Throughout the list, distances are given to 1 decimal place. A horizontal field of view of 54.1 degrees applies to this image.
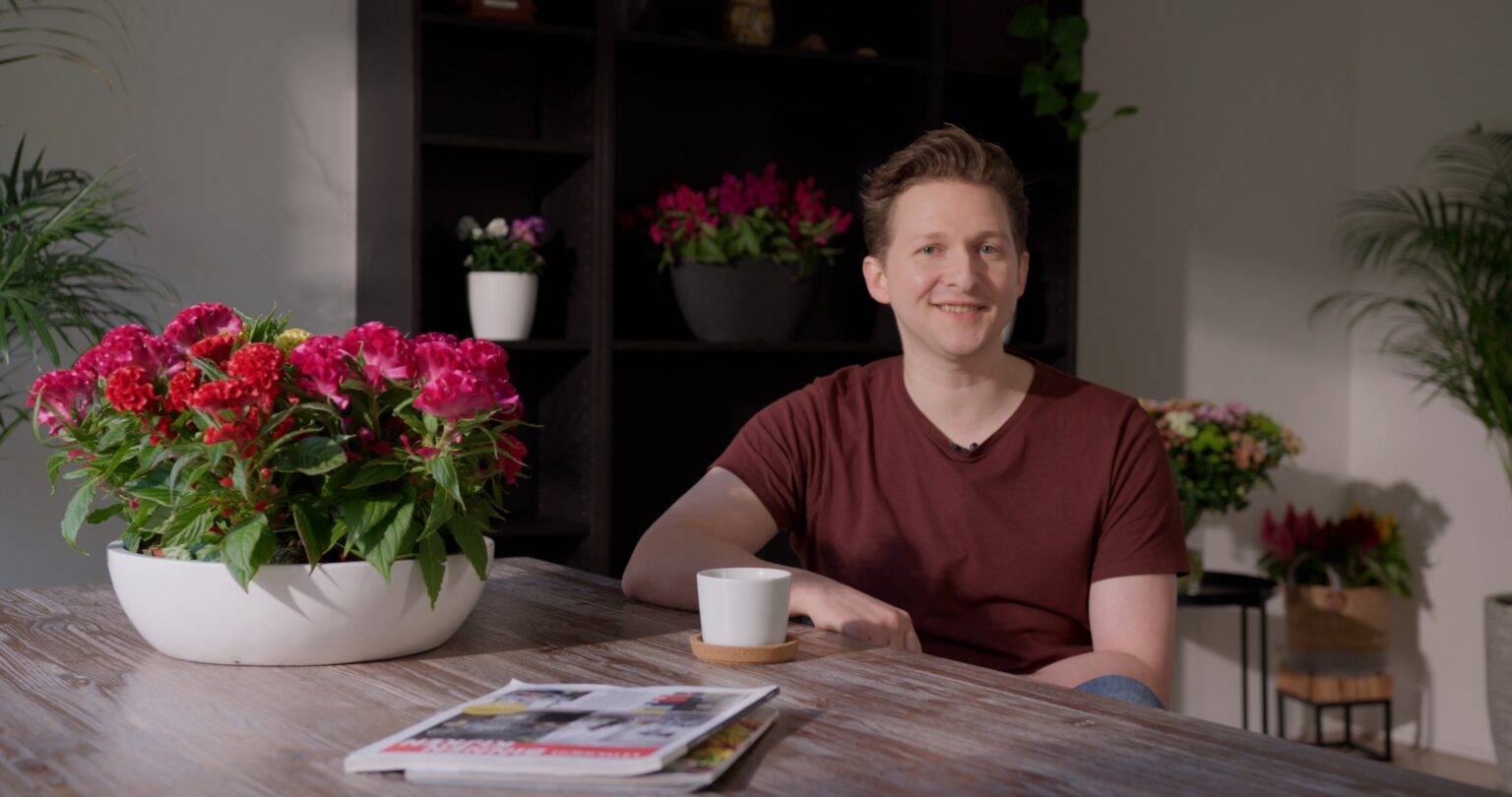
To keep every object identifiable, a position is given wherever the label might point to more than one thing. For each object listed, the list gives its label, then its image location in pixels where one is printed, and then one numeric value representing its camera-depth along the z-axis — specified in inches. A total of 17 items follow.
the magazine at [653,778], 41.3
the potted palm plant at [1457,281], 152.6
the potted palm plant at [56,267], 94.7
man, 77.0
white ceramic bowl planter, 55.6
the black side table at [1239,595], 141.1
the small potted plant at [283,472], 53.4
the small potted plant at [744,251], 124.3
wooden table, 42.3
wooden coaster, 57.6
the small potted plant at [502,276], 118.3
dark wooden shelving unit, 119.1
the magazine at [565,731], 41.8
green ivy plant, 135.1
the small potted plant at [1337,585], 166.4
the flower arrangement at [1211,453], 138.8
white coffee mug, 57.9
